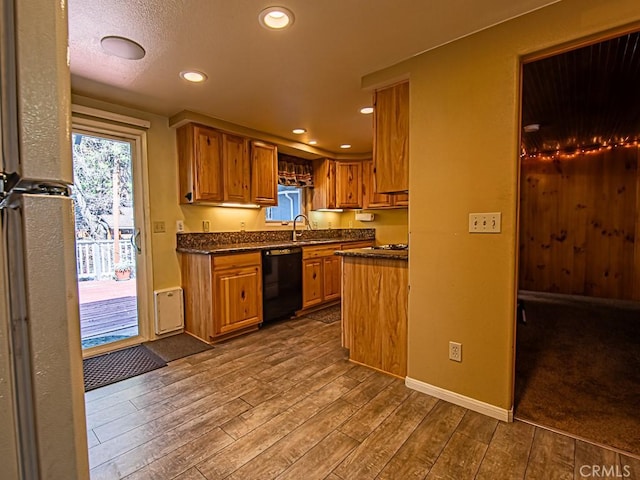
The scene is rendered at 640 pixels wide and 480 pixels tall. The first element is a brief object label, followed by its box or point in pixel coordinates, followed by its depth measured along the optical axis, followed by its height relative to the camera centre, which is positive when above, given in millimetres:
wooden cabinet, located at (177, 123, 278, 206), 3225 +652
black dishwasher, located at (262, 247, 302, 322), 3559 -660
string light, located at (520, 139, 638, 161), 4496 +1077
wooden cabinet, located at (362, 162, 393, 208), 4985 +568
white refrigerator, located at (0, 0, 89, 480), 375 -29
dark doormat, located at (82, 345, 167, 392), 2430 -1145
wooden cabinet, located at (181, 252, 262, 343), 3070 -681
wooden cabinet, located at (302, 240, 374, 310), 4012 -654
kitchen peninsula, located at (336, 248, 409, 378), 2375 -658
